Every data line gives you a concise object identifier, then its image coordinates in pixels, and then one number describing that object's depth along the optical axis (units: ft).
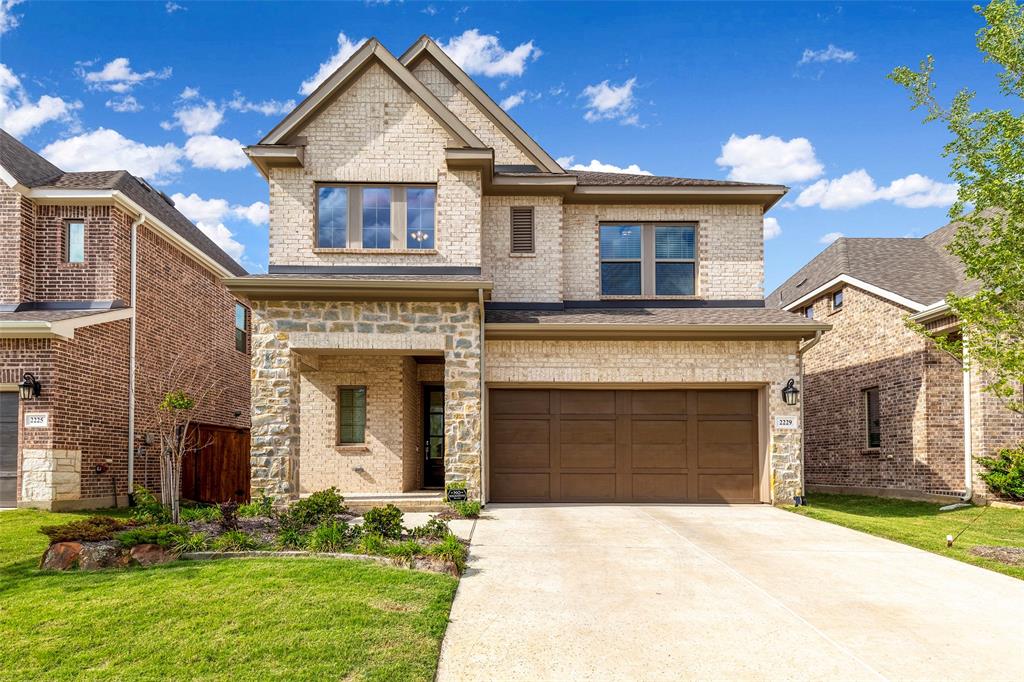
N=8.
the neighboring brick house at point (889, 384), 49.65
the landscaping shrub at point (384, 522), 29.66
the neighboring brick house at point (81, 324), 43.32
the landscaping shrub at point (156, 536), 26.48
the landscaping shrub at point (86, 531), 26.63
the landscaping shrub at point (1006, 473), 46.29
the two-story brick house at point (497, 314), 42.50
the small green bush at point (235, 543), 27.55
